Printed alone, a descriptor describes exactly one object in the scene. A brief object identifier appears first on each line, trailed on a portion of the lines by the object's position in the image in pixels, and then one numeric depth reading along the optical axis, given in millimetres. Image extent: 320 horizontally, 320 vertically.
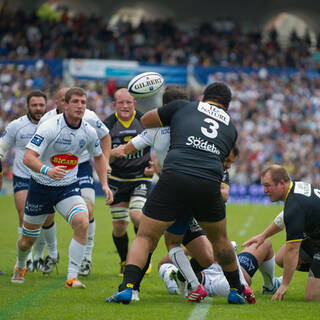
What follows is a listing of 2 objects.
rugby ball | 14930
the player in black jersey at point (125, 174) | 18250
